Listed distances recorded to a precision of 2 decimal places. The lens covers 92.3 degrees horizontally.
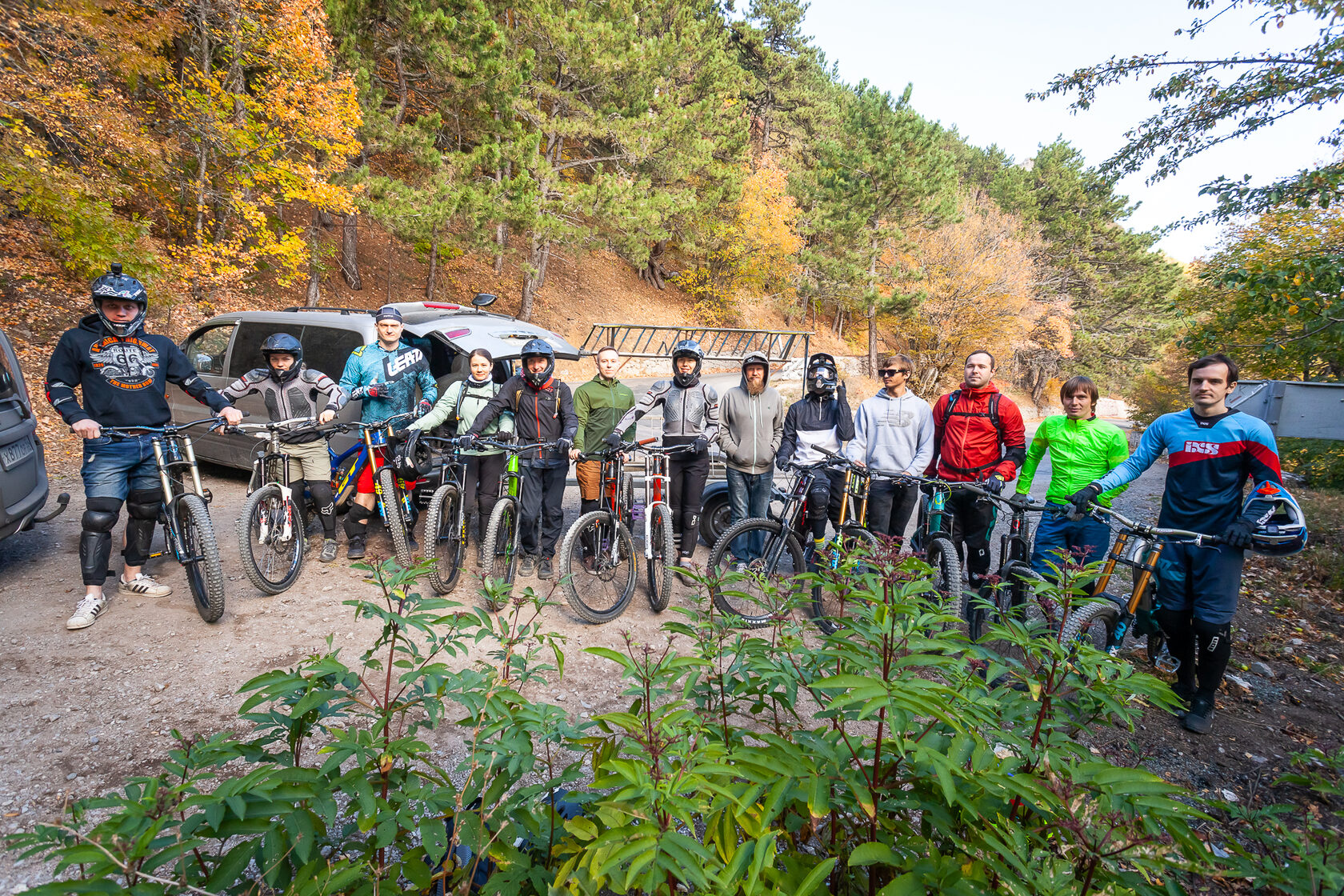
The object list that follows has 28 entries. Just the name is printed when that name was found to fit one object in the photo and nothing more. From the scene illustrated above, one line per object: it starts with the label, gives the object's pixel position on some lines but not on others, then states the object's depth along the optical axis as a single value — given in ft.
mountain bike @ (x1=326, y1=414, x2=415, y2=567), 16.58
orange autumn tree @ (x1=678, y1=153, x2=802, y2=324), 93.04
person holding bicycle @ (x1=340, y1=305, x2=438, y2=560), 17.97
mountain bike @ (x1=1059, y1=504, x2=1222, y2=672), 12.47
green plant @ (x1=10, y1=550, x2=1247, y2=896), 3.80
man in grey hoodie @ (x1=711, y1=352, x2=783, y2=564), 17.63
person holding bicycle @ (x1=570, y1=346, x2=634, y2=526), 18.06
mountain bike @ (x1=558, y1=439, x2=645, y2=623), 15.31
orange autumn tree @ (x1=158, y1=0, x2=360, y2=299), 36.37
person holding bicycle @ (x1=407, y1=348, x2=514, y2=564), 17.65
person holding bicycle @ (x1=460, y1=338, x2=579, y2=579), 17.13
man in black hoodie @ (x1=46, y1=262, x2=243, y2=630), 13.48
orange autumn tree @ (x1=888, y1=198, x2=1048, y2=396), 92.38
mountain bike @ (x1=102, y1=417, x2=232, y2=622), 13.58
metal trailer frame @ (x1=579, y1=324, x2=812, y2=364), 24.81
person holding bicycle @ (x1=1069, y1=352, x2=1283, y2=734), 11.92
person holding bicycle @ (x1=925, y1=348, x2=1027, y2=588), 15.94
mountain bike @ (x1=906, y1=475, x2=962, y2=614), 14.71
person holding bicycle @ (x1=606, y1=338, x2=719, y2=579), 17.81
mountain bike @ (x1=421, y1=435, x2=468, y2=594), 15.75
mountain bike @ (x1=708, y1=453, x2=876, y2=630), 15.33
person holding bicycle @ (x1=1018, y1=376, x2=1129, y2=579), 14.84
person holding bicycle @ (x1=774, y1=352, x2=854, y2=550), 16.83
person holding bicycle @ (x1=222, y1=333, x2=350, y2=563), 16.74
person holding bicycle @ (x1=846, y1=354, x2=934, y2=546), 16.76
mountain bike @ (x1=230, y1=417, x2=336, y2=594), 14.92
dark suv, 14.78
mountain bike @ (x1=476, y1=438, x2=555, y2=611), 15.61
